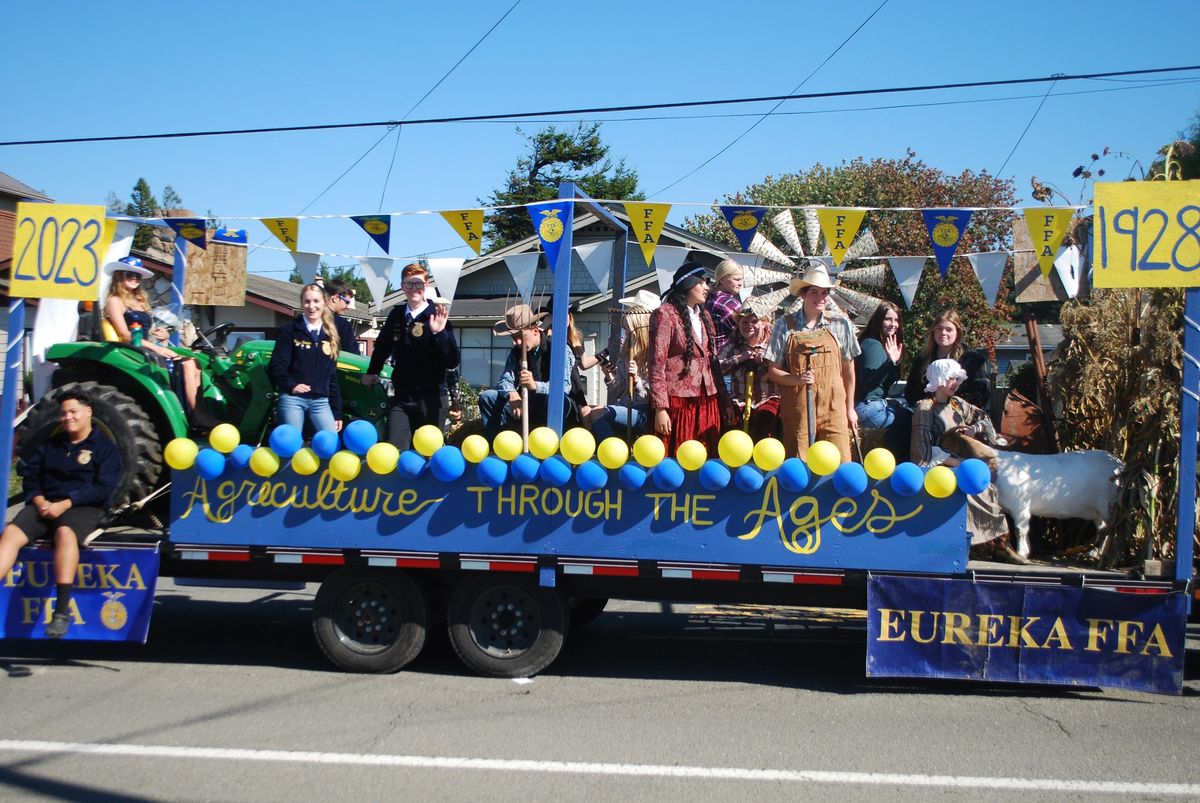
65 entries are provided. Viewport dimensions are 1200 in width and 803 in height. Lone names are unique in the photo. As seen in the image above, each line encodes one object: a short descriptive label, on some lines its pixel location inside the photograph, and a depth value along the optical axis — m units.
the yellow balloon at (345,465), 6.03
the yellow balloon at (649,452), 5.85
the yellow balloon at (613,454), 5.85
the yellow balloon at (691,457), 5.80
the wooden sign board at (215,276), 8.86
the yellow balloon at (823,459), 5.67
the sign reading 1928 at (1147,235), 5.54
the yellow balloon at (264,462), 6.09
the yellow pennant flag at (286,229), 7.18
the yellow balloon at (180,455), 6.14
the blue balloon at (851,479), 5.62
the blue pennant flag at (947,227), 6.81
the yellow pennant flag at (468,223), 6.91
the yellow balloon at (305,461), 6.05
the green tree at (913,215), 24.47
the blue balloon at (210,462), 6.10
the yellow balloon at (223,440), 6.16
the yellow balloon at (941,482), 5.57
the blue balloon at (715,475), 5.73
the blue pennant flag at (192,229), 7.30
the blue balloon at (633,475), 5.82
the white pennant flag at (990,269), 7.54
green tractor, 6.77
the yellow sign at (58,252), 6.45
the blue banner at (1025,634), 5.64
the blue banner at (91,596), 6.23
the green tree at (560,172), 38.66
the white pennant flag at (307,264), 7.97
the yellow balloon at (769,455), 5.75
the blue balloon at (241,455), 6.11
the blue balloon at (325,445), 6.05
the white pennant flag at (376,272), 7.90
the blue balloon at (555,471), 5.88
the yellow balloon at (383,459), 6.00
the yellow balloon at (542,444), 5.95
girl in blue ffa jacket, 6.92
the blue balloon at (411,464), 5.98
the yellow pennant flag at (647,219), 6.74
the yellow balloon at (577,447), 5.89
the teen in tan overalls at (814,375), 6.53
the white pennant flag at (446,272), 7.35
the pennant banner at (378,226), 7.16
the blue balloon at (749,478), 5.72
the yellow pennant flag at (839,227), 6.87
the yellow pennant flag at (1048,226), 6.31
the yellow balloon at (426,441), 6.07
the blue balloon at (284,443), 6.08
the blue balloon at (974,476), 5.51
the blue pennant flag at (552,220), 6.35
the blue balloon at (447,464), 5.94
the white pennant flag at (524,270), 7.12
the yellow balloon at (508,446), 5.99
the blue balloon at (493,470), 5.93
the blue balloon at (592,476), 5.85
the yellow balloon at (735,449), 5.77
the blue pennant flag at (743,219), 7.02
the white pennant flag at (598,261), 6.91
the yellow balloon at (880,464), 5.63
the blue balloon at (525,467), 5.90
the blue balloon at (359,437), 6.06
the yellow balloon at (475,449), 6.00
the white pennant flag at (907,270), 8.26
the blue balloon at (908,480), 5.59
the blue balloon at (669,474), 5.76
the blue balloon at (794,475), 5.67
